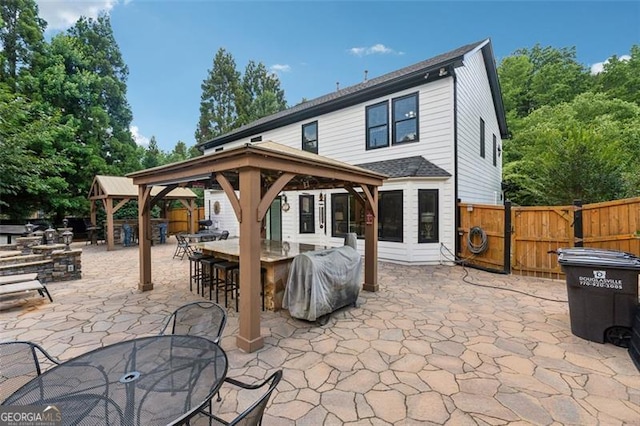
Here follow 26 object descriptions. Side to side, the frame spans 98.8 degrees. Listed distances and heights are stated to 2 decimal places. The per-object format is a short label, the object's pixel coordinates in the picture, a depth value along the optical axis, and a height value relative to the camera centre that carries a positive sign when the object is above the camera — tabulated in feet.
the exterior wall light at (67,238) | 23.48 -1.81
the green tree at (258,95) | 81.87 +38.22
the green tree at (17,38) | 42.63 +28.76
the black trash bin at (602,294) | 10.93 -3.35
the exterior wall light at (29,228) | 27.96 -1.07
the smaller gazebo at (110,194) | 37.68 +3.42
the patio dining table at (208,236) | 33.39 -2.44
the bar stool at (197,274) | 19.44 -4.46
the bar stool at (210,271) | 17.90 -3.96
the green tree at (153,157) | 69.41 +17.45
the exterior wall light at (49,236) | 25.68 -1.73
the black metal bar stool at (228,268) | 16.28 -3.08
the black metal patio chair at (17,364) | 6.88 -3.76
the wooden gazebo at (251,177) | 11.09 +1.99
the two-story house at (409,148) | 26.30 +7.34
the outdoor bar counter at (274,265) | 15.68 -2.86
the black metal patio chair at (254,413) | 4.05 -3.06
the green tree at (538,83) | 57.36 +28.31
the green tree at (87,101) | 46.09 +21.44
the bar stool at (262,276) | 16.28 -3.67
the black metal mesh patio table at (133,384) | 4.93 -3.45
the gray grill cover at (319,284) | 13.52 -3.56
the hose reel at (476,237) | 24.35 -2.41
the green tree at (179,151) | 103.17 +25.93
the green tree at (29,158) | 31.45 +7.65
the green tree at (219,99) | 83.20 +35.91
